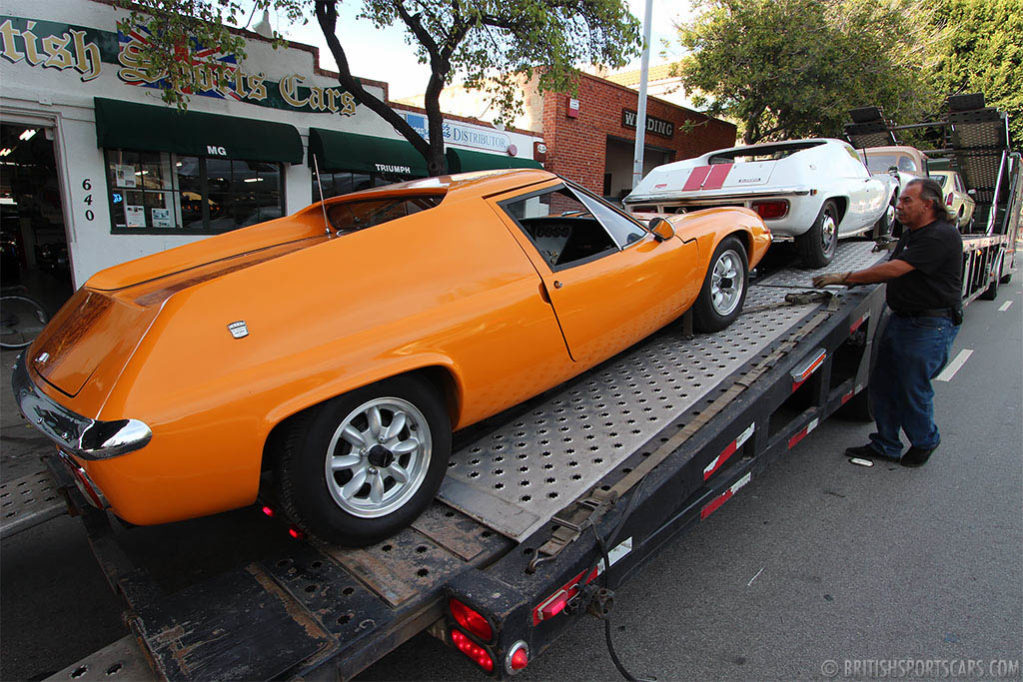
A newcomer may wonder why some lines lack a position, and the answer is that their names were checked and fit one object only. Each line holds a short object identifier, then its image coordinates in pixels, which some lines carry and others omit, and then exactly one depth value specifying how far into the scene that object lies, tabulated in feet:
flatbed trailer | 5.96
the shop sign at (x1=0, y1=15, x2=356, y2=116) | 25.13
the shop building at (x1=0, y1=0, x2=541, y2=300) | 26.08
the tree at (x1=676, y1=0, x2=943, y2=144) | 51.44
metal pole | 40.53
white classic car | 18.03
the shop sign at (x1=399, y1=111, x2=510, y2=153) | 40.88
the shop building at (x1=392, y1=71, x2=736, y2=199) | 51.16
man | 12.89
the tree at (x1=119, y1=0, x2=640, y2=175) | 23.29
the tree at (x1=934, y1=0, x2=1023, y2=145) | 75.82
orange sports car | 6.26
